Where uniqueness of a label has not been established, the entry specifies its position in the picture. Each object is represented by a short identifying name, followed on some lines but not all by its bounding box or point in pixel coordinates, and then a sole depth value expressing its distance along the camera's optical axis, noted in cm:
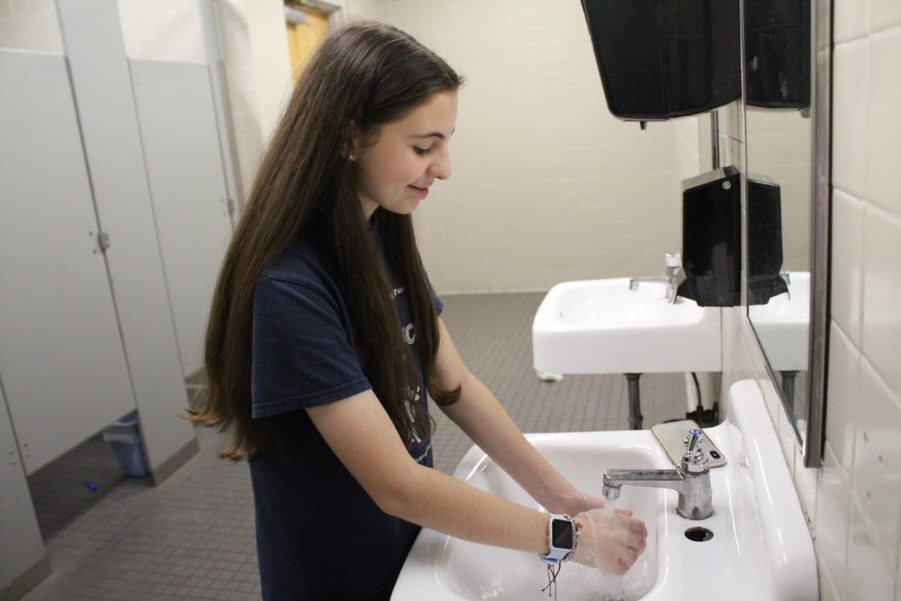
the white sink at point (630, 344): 164
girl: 89
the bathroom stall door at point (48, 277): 244
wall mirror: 64
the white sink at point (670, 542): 79
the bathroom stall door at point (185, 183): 322
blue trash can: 305
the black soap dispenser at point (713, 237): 118
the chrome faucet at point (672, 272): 192
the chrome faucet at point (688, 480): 98
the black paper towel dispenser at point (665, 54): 110
